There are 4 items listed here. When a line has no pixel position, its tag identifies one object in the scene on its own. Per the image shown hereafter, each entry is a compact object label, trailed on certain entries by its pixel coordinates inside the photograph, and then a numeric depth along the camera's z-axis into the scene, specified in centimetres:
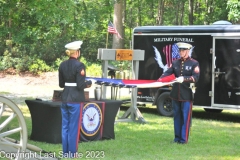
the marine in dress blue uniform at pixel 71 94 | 1088
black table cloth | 1237
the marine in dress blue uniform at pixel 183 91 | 1300
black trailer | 1818
